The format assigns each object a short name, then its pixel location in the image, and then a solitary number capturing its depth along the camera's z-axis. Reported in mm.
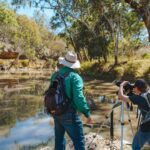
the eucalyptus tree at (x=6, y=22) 41469
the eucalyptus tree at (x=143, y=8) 20048
